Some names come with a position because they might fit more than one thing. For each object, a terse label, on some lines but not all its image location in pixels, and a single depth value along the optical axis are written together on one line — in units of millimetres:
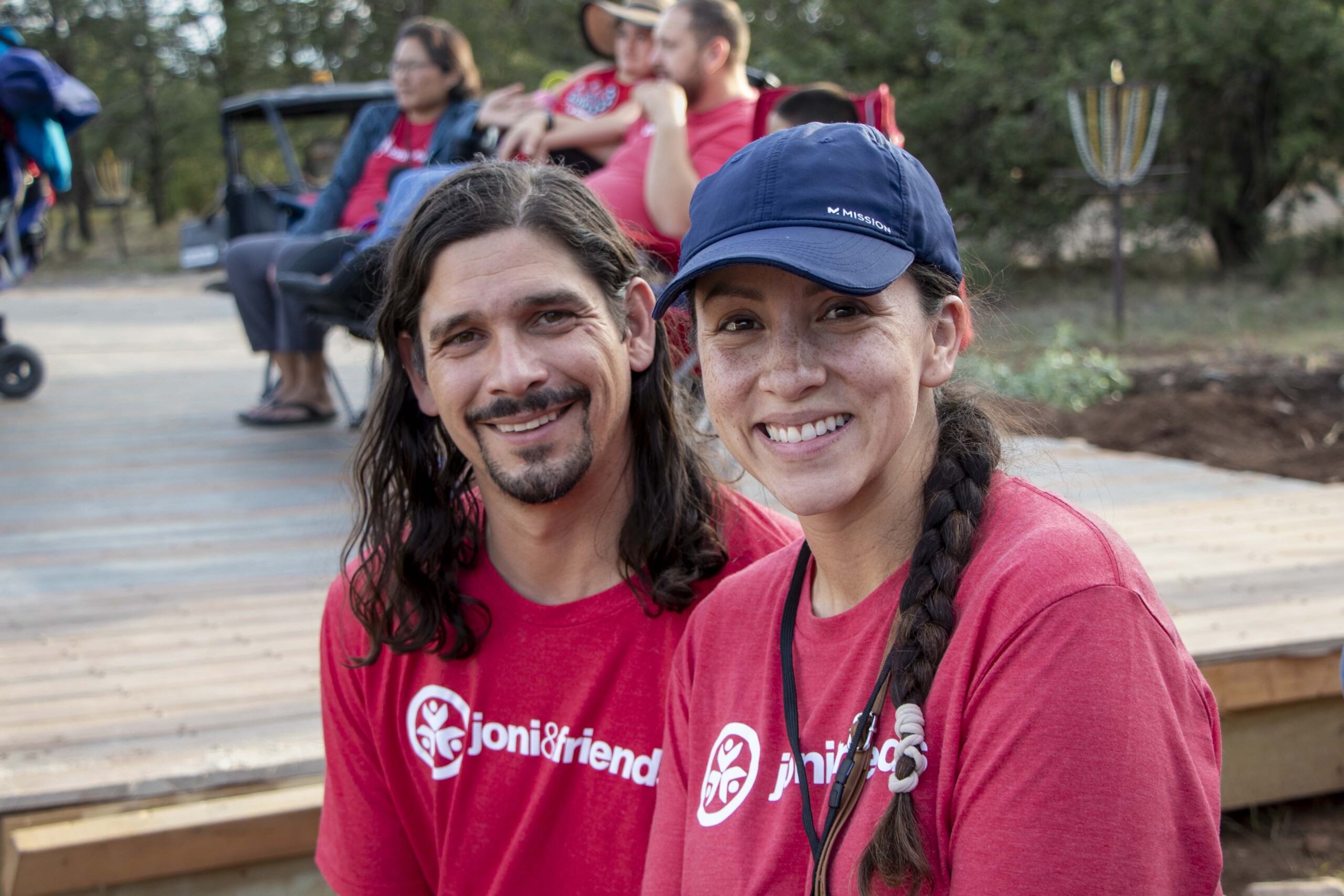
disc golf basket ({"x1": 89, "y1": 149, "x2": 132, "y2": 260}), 21422
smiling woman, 1120
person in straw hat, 4316
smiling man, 1815
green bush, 6672
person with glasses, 4941
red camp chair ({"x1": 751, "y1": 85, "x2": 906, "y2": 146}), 4023
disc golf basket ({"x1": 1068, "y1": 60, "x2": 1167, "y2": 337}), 9359
